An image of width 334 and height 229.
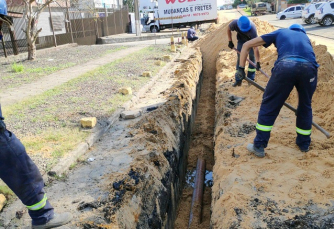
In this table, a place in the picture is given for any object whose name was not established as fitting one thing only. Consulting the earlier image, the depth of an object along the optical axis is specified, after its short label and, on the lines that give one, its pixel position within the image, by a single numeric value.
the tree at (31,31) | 11.19
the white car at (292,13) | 31.00
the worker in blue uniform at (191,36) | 16.86
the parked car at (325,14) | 20.59
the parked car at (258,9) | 40.66
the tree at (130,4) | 48.14
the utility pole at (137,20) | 20.33
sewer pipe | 4.21
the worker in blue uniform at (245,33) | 6.44
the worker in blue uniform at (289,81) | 3.51
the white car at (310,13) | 22.58
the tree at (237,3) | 76.19
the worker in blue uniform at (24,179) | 2.36
